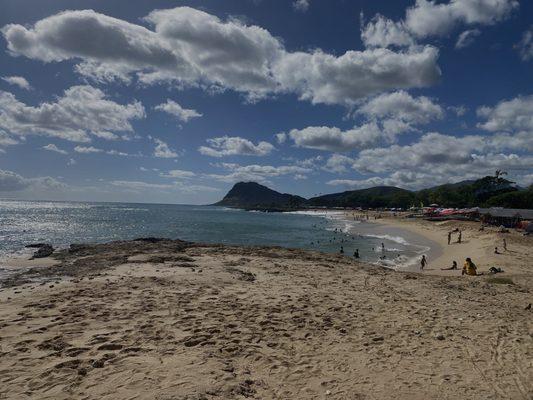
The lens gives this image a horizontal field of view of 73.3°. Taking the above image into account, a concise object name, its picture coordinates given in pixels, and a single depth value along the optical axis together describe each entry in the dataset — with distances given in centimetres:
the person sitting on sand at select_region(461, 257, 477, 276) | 2166
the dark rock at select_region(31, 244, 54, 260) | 2614
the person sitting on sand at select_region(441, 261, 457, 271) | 2586
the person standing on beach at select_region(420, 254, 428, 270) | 2733
